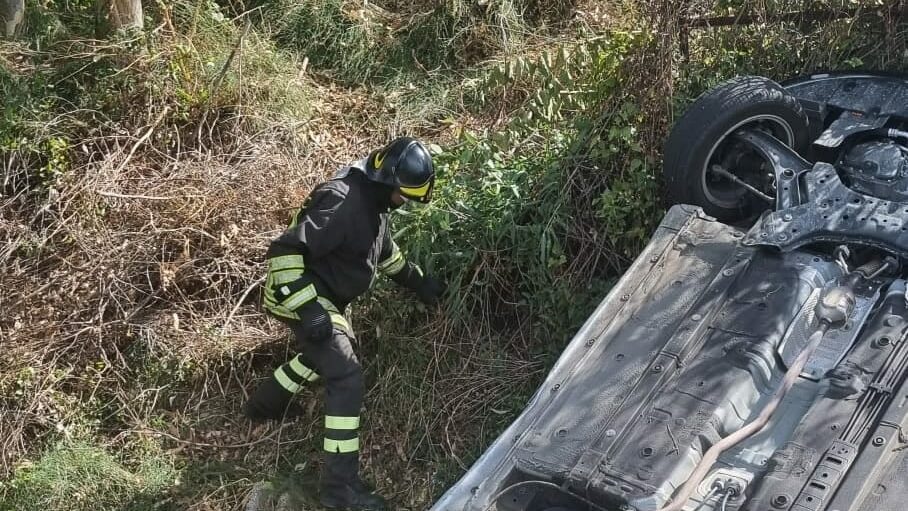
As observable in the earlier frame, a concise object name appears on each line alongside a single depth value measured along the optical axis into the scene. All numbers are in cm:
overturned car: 347
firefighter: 478
